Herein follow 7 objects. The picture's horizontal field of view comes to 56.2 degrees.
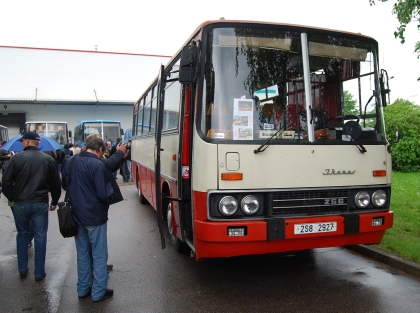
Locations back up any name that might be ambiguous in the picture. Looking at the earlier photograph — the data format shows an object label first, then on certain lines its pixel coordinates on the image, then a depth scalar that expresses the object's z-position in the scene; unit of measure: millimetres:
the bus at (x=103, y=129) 24812
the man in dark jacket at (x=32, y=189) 5117
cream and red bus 4289
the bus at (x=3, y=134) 27550
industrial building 34250
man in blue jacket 4379
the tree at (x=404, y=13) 6223
